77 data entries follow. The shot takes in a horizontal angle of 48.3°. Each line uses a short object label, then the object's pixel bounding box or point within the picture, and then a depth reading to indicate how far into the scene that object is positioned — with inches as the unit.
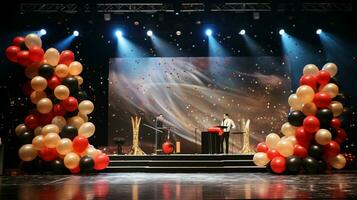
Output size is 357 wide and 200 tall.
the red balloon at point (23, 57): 366.9
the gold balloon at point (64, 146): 354.6
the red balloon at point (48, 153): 364.8
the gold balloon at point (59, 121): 371.9
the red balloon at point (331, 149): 357.2
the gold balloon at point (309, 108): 353.2
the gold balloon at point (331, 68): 366.6
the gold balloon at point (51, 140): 352.8
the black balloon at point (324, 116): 349.4
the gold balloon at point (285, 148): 351.6
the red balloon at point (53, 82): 371.6
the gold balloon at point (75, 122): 379.6
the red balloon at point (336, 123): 363.9
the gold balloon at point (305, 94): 350.0
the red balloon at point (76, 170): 366.9
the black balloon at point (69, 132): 365.1
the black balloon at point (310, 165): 350.0
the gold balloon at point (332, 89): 354.0
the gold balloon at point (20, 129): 378.9
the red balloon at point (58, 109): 375.6
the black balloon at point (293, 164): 348.2
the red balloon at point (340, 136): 374.0
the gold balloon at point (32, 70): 373.7
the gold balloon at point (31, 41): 370.0
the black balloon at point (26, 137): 374.3
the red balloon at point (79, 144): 361.4
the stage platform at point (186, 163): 397.1
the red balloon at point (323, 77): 357.7
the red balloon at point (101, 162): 374.9
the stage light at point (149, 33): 502.3
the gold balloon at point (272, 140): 365.1
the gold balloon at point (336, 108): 359.9
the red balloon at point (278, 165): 352.2
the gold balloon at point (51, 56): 374.6
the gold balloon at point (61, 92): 362.3
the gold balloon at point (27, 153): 365.4
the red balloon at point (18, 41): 374.9
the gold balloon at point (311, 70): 366.8
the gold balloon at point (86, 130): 371.2
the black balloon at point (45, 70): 367.6
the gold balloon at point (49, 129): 359.3
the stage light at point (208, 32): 500.7
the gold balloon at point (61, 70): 375.3
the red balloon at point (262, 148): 379.6
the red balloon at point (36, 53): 367.9
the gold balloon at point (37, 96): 374.0
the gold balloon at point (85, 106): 384.2
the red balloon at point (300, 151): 353.4
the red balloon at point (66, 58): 384.8
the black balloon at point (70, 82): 376.2
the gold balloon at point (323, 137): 345.1
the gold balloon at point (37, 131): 372.5
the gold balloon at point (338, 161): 360.2
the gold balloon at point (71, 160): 356.2
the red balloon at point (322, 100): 350.0
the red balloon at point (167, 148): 435.8
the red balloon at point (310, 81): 359.6
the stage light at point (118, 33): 500.3
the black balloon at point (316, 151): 350.6
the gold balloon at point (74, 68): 382.9
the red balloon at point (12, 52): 369.1
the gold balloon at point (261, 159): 370.0
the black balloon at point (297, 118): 355.3
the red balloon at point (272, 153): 362.9
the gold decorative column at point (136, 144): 450.3
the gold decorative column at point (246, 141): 464.1
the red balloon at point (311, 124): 343.6
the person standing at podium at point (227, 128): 450.3
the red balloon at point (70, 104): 372.5
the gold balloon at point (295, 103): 360.2
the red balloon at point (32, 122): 378.6
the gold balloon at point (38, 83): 363.3
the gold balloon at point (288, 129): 365.7
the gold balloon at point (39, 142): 360.2
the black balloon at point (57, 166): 366.0
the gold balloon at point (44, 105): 363.9
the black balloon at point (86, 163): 363.3
